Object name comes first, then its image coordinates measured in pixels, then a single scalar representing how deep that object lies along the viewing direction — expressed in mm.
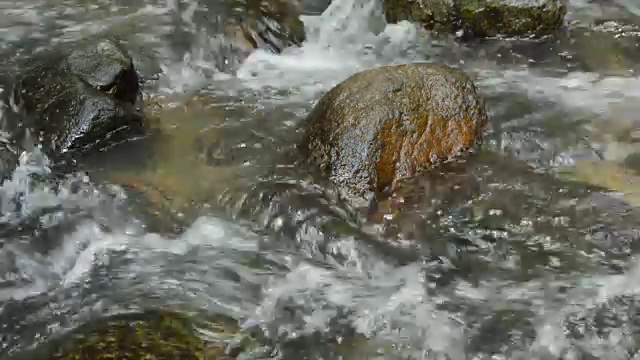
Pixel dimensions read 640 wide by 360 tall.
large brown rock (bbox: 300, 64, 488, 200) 4621
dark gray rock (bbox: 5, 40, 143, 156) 5121
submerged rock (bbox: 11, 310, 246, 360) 3084
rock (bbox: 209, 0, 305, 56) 6770
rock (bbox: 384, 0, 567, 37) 6734
